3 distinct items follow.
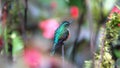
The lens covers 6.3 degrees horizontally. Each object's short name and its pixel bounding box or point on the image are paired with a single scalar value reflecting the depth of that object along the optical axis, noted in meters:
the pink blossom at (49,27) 2.81
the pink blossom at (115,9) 2.81
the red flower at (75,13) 2.80
